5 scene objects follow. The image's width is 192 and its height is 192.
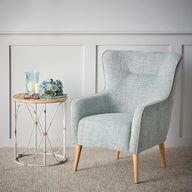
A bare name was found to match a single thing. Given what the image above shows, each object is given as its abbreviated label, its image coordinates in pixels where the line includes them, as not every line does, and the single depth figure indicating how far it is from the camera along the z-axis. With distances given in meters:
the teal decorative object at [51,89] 3.51
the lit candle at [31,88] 3.54
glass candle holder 3.55
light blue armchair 3.11
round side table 3.44
